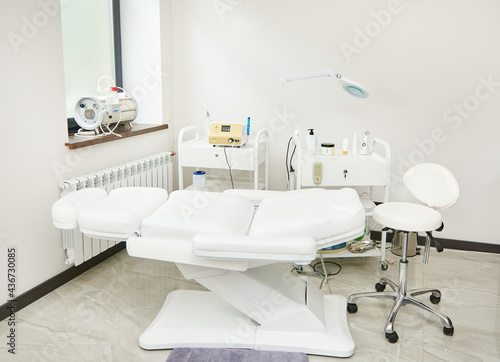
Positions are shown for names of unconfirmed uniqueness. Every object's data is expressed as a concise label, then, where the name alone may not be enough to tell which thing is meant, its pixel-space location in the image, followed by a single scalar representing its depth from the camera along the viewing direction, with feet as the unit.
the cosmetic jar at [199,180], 10.74
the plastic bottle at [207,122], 11.12
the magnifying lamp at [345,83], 8.98
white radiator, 8.34
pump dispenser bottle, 9.94
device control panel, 10.08
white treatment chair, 5.80
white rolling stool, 6.94
